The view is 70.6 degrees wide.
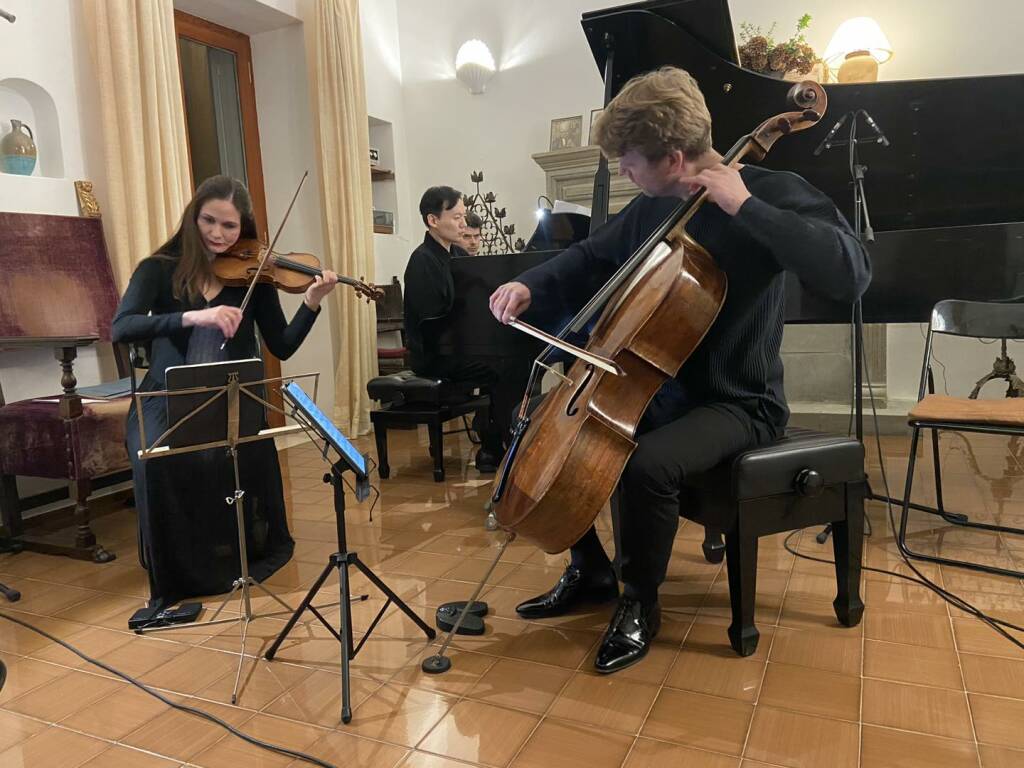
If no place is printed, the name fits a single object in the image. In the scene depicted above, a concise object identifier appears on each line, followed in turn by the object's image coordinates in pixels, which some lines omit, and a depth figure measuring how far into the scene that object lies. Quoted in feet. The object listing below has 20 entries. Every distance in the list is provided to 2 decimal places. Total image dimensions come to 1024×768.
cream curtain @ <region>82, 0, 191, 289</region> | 10.27
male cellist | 5.04
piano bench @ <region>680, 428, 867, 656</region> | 5.31
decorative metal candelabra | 16.34
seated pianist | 10.23
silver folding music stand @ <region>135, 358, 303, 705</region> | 5.46
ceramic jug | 9.63
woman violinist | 6.99
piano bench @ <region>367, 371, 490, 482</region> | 11.09
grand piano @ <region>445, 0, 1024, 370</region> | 8.68
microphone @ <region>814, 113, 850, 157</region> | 8.18
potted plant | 12.91
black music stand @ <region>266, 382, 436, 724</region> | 4.75
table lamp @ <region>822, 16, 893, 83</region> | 13.07
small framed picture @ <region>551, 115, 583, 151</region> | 16.49
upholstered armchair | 8.26
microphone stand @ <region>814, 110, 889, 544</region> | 7.89
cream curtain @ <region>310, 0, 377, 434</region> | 14.48
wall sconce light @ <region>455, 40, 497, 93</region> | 17.01
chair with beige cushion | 6.88
